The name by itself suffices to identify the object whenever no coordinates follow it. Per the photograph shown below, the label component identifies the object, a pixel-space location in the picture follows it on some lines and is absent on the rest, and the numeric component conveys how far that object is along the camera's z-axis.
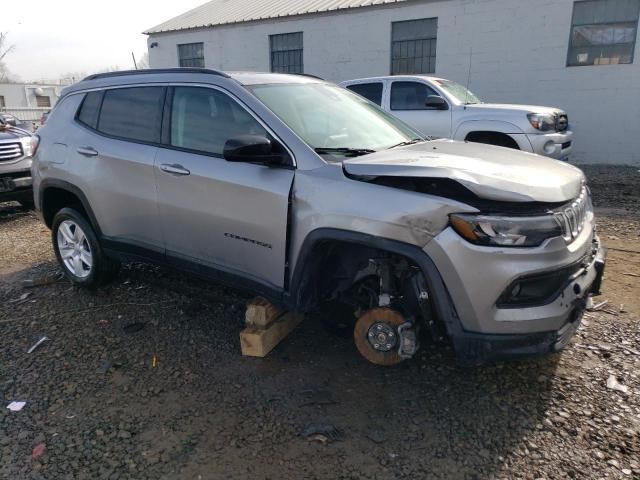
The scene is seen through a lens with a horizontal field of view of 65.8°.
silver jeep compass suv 2.44
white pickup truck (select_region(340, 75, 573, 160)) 7.80
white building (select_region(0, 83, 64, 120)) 44.84
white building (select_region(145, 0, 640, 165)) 11.73
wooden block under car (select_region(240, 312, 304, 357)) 3.24
